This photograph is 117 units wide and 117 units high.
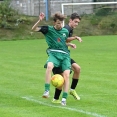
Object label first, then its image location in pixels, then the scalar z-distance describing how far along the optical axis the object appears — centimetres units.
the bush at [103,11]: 4191
